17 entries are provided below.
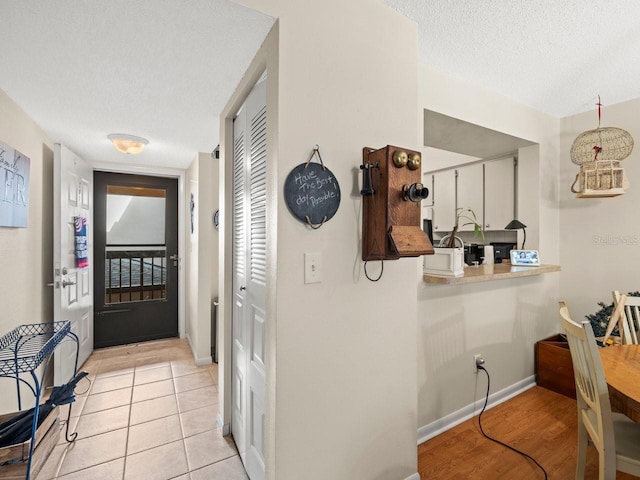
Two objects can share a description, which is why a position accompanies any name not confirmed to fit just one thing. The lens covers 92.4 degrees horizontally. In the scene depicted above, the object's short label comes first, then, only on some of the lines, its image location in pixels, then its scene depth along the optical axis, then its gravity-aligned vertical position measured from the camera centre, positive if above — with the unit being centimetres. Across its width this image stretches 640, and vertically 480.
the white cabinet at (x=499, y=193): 299 +48
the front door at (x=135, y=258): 361 -21
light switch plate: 129 -11
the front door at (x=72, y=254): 244 -11
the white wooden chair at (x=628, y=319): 190 -49
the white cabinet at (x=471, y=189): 332 +58
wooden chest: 250 -106
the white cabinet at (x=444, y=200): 366 +50
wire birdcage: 228 +64
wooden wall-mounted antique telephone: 127 +16
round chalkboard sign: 125 +20
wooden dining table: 118 -59
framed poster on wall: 178 +34
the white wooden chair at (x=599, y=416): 121 -74
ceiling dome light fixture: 258 +84
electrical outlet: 228 -90
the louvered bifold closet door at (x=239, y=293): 181 -33
